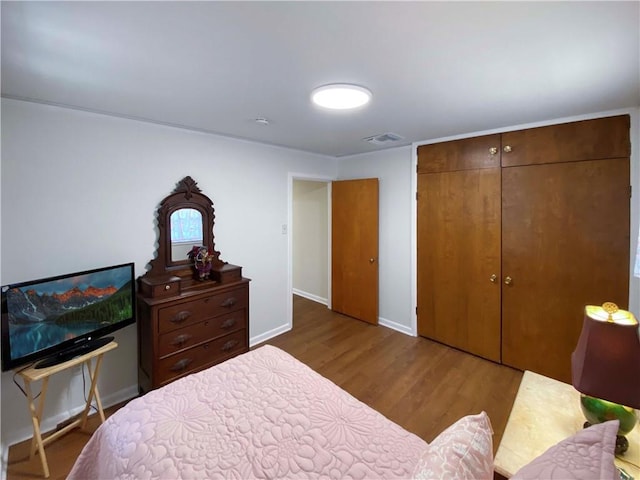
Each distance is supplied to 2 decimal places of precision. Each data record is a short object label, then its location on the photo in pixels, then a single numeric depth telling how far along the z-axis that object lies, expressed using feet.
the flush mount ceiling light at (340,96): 5.78
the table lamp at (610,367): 3.27
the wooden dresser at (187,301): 7.44
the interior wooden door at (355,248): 12.73
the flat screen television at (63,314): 5.50
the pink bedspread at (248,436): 3.51
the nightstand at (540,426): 3.54
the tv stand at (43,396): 5.54
